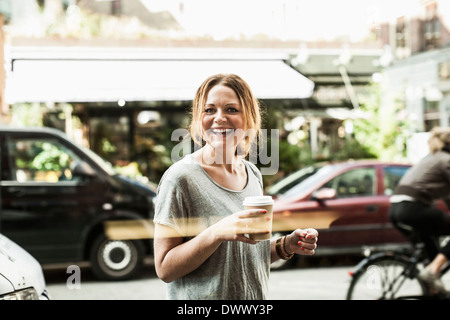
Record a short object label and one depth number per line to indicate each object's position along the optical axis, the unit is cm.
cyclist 471
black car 659
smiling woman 167
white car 218
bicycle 447
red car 717
